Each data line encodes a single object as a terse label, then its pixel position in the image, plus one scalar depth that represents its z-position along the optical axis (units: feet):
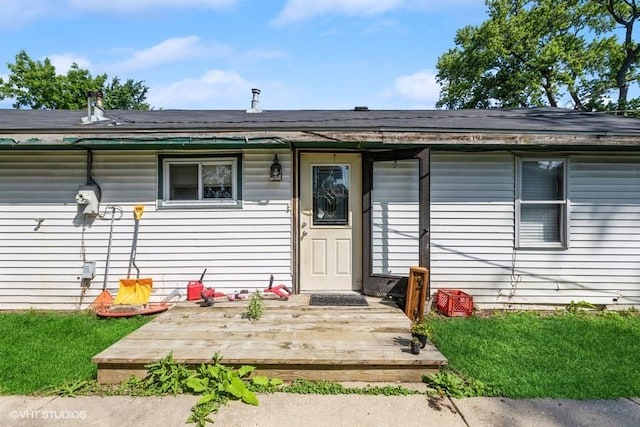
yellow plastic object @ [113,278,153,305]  15.14
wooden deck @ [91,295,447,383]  9.12
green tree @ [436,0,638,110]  54.49
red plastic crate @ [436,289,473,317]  14.90
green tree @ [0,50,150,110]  63.67
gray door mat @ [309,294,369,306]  14.73
